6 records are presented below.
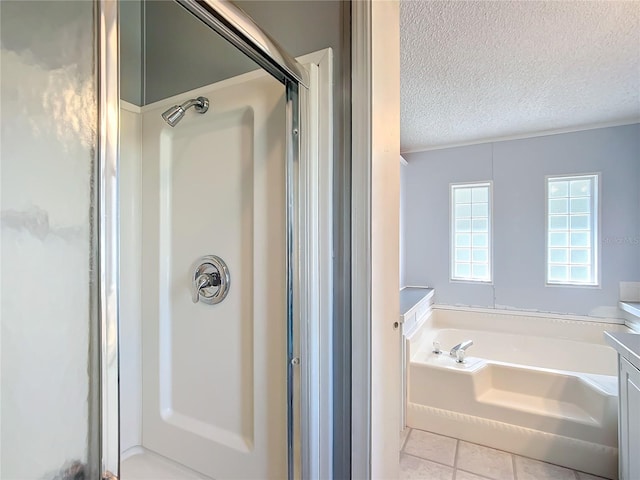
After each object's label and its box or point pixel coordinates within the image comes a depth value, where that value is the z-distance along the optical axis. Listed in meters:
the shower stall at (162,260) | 0.59
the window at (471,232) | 3.19
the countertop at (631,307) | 2.36
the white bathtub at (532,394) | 1.78
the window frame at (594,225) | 2.76
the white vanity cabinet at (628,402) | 1.26
